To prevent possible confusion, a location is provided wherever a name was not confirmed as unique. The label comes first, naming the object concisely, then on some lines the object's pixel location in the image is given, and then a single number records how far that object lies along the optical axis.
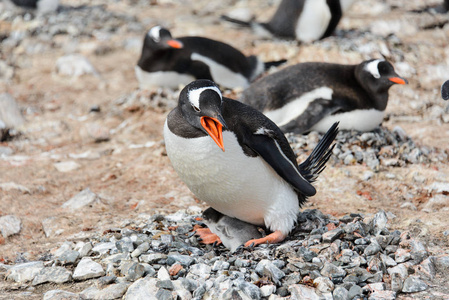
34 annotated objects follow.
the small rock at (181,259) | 5.90
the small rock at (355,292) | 5.31
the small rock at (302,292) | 5.33
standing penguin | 5.89
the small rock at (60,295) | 5.47
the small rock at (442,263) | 5.83
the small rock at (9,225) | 7.84
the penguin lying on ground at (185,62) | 14.19
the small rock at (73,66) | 16.48
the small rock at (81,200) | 8.72
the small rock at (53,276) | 5.95
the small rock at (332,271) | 5.60
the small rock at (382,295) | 5.29
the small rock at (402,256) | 5.84
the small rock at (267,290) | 5.42
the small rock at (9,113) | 13.22
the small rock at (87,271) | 5.93
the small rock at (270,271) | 5.58
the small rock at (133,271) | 5.70
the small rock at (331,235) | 6.14
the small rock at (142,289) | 5.40
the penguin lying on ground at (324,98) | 10.67
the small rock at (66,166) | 10.69
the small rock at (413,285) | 5.41
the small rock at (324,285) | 5.42
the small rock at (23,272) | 6.08
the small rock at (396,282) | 5.45
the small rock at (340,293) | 5.32
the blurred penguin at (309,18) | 15.77
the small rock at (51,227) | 7.80
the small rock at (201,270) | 5.72
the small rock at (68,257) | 6.29
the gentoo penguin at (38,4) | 19.81
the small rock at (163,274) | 5.66
